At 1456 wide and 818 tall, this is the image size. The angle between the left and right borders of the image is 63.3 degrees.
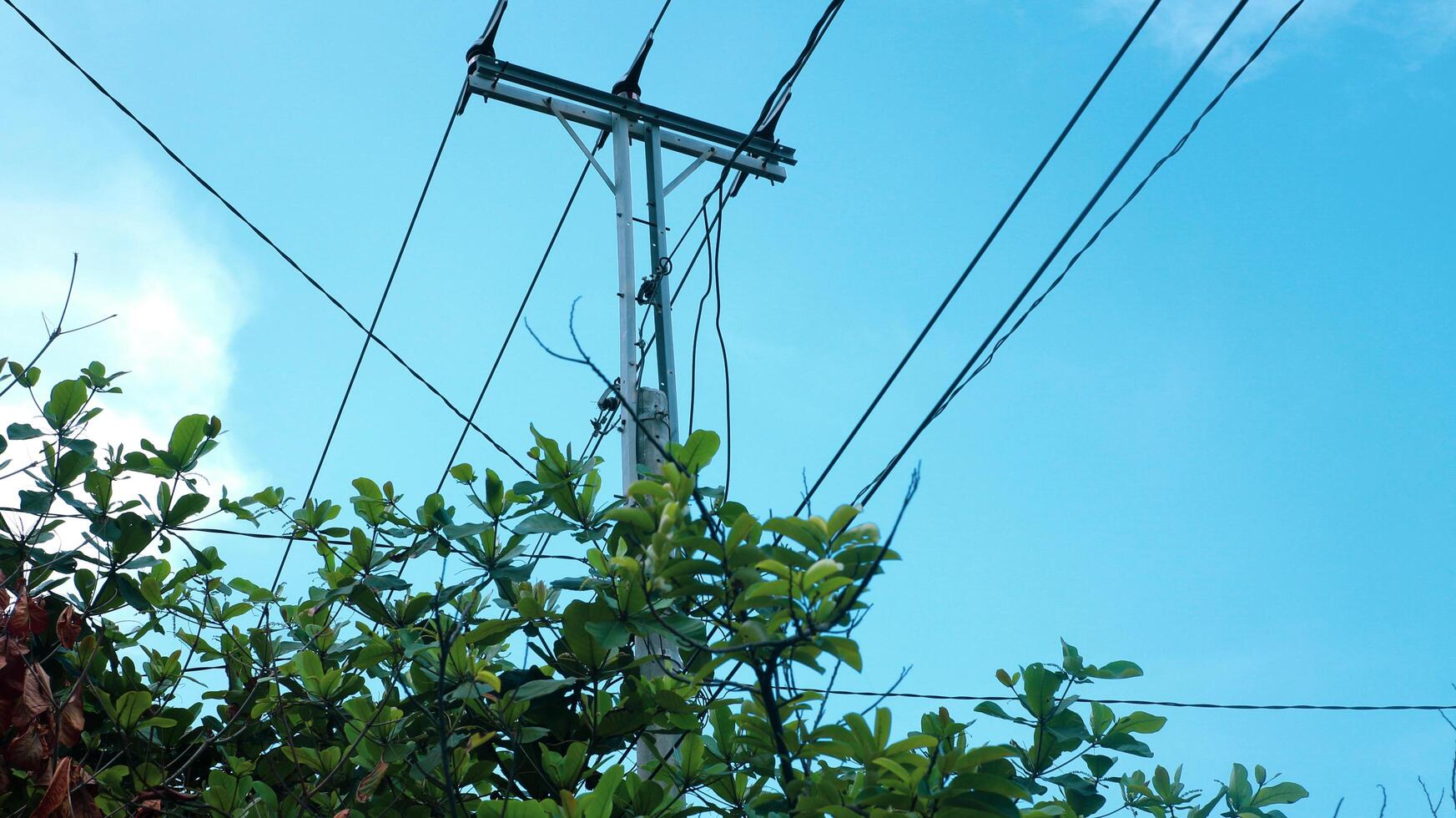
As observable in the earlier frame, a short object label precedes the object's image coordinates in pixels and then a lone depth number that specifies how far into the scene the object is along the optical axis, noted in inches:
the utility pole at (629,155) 178.2
